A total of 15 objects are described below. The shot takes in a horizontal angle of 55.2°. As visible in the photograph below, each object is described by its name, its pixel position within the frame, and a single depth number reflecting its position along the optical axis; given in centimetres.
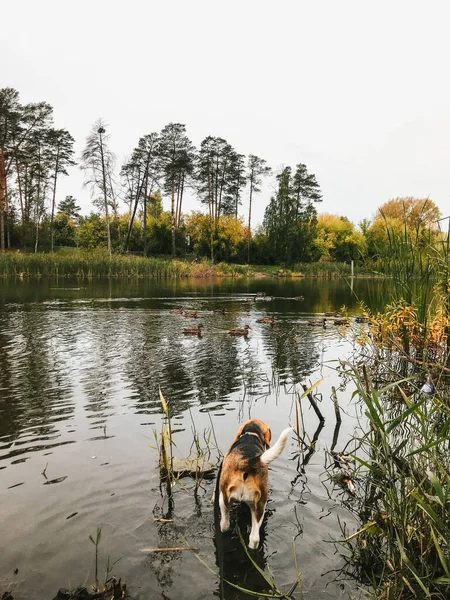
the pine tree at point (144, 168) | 5912
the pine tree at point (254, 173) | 7025
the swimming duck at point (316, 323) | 1705
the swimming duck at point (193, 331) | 1494
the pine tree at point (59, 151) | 5328
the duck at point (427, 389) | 378
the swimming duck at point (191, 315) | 1842
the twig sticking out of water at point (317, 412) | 673
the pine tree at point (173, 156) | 5956
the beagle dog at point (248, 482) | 355
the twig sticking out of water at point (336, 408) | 649
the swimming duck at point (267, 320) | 1778
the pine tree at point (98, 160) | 5275
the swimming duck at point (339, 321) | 1691
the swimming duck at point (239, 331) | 1507
